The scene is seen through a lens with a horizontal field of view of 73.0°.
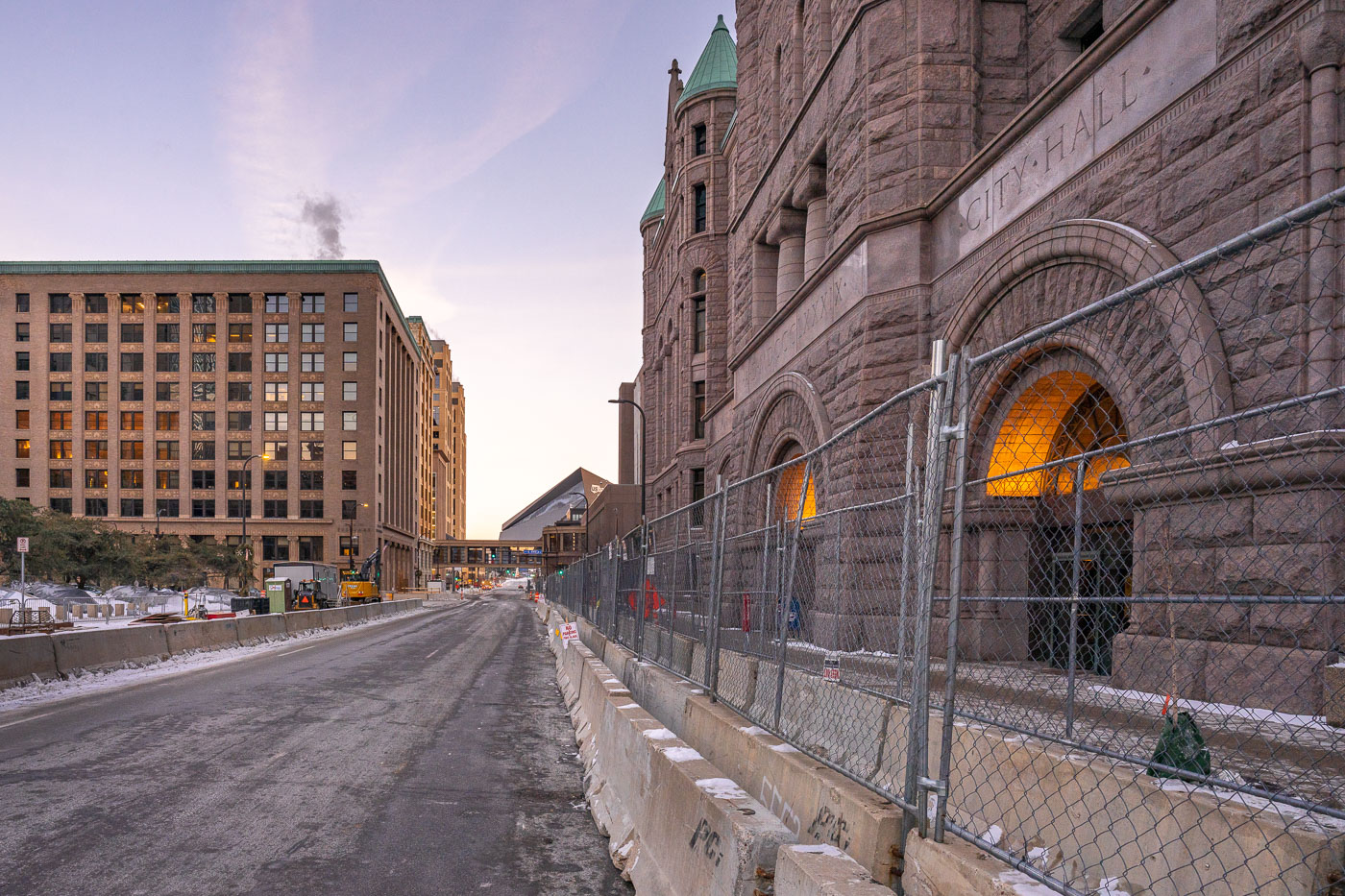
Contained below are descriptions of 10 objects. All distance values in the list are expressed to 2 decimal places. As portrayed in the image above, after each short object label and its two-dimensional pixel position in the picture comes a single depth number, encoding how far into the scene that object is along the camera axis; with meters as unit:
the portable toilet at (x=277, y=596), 38.84
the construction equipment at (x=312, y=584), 50.22
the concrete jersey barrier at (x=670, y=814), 4.20
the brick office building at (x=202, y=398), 90.81
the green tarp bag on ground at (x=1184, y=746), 3.97
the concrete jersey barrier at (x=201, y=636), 21.46
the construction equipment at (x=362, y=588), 60.69
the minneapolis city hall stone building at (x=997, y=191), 8.07
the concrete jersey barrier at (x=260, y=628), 26.05
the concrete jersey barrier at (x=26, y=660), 14.74
